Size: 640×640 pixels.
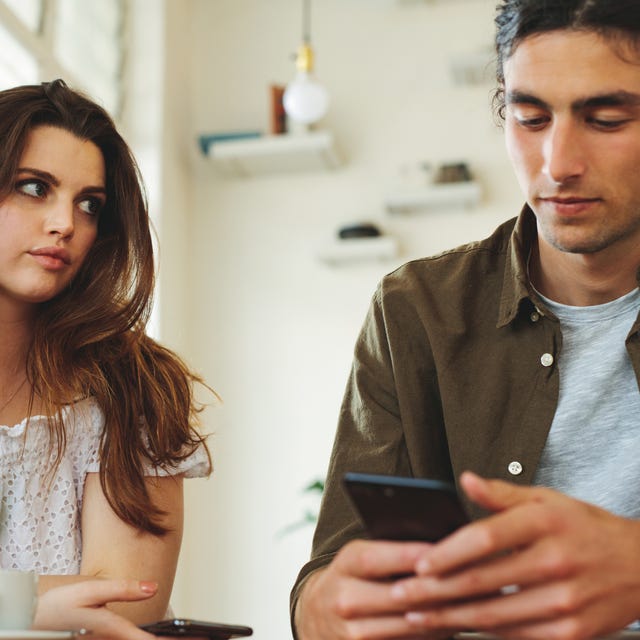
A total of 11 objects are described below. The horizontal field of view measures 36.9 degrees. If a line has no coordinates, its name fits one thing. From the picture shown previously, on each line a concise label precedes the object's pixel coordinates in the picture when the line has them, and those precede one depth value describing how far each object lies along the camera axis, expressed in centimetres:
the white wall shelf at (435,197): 390
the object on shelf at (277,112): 416
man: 125
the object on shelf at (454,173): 394
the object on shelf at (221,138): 417
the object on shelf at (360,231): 399
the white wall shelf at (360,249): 397
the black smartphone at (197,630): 98
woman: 161
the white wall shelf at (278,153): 401
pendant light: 375
